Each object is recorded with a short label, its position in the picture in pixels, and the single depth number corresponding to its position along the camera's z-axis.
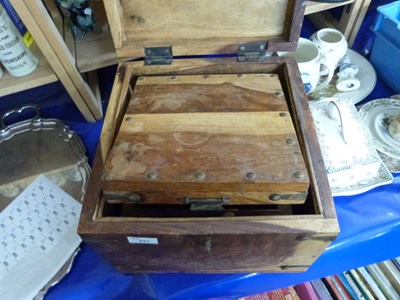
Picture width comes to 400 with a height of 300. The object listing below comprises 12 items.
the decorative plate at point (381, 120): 0.64
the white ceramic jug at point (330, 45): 0.69
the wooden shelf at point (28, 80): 0.65
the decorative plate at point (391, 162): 0.63
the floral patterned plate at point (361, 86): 0.75
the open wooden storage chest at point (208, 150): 0.43
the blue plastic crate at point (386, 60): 0.74
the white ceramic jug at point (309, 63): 0.64
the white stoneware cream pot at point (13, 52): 0.59
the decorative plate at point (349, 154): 0.57
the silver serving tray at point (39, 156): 0.70
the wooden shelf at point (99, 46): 0.69
